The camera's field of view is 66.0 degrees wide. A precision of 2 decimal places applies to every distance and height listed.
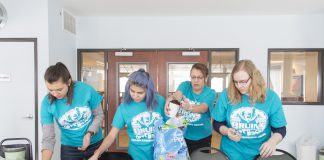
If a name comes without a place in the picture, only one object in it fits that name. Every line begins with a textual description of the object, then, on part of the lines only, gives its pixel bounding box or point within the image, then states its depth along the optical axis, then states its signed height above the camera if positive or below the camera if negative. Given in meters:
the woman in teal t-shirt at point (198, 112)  2.10 -0.31
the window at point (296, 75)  4.07 +0.00
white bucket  1.52 -0.48
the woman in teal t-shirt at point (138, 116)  1.51 -0.25
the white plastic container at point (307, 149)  3.66 -1.10
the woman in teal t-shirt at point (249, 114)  1.43 -0.23
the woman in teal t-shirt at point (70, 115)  1.55 -0.27
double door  4.06 +0.10
